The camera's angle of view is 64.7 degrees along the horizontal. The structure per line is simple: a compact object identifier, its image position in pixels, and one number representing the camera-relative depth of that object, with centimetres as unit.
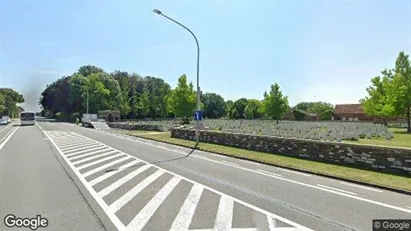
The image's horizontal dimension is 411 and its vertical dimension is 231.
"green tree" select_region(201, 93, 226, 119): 11325
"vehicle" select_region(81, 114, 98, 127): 5379
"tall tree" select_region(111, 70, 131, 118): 8381
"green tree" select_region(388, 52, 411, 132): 4047
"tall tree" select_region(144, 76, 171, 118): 9088
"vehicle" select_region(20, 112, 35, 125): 5550
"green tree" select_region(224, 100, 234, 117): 11749
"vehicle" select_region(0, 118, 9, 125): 6350
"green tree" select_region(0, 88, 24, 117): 9866
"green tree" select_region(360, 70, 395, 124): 4441
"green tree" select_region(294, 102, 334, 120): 10466
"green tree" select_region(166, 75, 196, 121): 5662
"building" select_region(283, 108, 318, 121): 9244
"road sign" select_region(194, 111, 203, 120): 2081
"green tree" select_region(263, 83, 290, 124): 6369
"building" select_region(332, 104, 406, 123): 9438
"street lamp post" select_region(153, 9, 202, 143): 2062
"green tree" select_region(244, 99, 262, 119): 10688
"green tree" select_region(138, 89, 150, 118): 8700
